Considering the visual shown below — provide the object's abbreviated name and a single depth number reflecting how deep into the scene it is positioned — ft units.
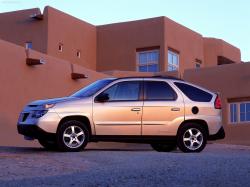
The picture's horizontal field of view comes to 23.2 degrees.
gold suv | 41.11
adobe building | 65.26
